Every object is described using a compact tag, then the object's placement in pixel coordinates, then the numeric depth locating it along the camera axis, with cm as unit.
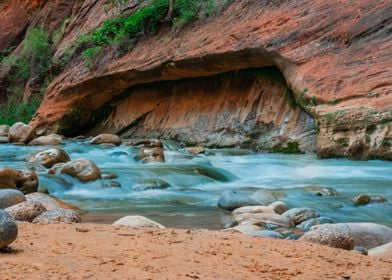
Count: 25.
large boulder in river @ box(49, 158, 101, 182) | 945
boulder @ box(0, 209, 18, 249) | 358
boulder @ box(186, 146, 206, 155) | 1409
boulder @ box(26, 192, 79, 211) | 662
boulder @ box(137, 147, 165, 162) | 1253
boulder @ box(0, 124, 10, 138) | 1918
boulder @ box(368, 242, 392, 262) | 437
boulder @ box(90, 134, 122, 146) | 1620
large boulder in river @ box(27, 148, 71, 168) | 1098
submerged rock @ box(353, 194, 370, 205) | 803
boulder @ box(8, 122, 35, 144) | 1652
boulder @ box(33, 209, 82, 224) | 521
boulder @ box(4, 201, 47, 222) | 562
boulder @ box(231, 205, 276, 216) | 676
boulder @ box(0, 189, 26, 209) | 639
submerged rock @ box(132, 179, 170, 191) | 936
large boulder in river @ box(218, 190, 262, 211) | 745
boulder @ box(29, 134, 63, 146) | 1609
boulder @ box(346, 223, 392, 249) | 524
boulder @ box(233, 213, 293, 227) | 612
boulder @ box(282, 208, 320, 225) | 651
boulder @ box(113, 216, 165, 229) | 521
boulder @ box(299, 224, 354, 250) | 461
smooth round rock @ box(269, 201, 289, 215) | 710
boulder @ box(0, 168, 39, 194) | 813
